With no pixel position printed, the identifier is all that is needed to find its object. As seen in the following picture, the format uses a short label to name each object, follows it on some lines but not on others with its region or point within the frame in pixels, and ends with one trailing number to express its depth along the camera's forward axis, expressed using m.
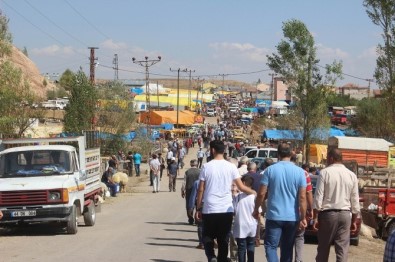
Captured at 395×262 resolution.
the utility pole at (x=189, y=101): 114.26
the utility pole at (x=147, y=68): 62.55
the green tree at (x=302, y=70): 35.06
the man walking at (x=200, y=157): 44.53
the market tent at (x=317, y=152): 38.69
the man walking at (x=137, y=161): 41.44
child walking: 9.82
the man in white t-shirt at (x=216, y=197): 9.51
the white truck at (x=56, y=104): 86.28
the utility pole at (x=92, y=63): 45.81
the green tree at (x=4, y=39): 22.18
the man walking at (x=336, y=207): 8.94
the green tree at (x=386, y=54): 25.64
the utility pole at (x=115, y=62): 96.28
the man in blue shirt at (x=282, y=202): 8.59
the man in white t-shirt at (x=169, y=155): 39.27
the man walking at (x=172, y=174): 32.30
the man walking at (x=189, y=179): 16.20
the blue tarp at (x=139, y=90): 129.79
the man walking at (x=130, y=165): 42.12
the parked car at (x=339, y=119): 88.38
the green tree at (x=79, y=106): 43.25
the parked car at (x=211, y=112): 133.05
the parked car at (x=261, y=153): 38.44
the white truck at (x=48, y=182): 15.12
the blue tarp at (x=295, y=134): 42.83
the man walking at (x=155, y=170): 31.84
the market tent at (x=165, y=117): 67.56
